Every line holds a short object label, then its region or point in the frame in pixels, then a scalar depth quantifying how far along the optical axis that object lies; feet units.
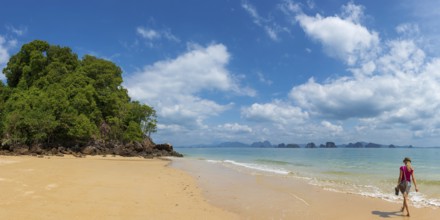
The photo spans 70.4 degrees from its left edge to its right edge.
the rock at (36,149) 112.64
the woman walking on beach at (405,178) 33.63
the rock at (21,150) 112.06
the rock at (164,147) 200.63
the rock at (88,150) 136.23
